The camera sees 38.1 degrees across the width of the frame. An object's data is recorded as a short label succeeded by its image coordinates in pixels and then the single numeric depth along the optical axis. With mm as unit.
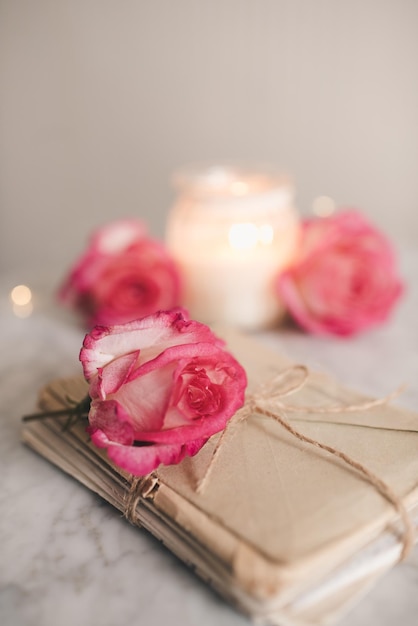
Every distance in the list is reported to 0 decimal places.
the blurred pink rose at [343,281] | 810
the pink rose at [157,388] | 419
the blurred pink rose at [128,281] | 836
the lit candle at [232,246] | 815
